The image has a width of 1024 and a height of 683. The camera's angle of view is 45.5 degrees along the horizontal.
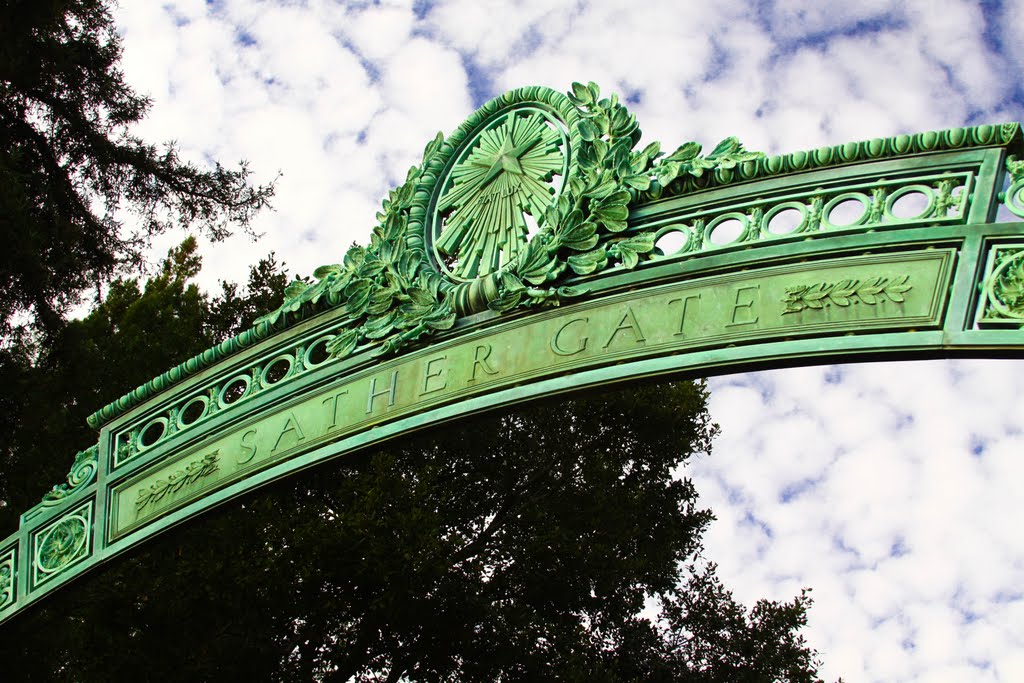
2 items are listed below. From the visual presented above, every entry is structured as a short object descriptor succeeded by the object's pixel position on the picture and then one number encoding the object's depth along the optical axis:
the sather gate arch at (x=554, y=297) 4.31
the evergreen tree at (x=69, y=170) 7.22
